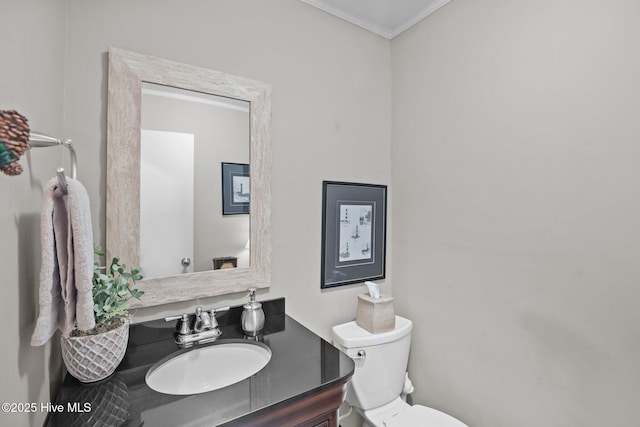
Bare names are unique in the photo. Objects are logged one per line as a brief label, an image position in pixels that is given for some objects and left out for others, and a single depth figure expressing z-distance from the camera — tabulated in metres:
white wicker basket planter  0.84
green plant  0.90
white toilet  1.43
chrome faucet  1.18
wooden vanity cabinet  0.82
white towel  0.68
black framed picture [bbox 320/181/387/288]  1.66
